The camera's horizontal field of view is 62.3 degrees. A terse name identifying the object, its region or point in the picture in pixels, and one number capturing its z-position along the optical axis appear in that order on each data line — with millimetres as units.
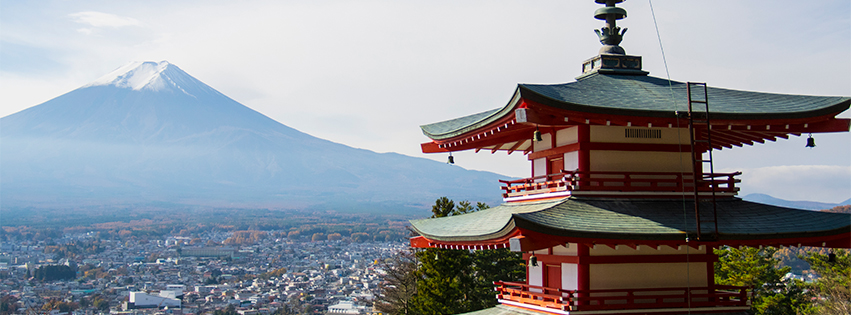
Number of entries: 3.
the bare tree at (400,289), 33781
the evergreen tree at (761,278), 30547
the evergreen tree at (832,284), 27430
